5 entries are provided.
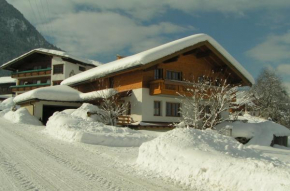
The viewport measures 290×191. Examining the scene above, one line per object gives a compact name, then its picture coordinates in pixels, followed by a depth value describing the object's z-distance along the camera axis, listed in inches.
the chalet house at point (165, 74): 802.8
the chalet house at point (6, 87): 2241.6
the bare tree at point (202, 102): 657.6
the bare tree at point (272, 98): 1529.3
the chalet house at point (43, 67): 1647.4
